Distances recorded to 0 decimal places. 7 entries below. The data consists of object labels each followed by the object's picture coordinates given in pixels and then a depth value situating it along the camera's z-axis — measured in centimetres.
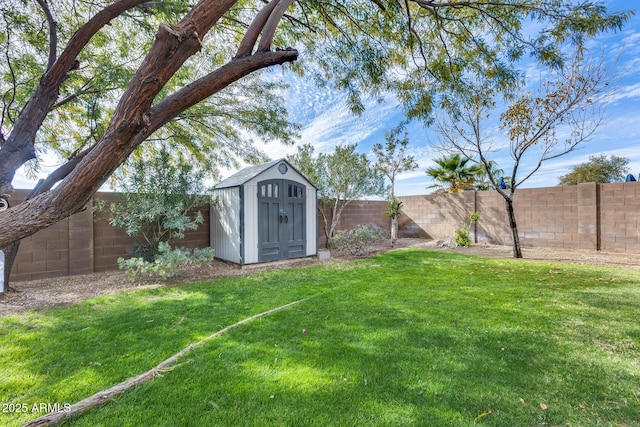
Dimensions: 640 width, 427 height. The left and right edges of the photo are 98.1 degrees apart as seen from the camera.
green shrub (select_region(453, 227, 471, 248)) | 891
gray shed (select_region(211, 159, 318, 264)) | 600
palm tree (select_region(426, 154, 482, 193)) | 1166
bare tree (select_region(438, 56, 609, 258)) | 621
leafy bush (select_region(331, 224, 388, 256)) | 752
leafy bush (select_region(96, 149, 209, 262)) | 514
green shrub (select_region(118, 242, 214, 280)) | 468
